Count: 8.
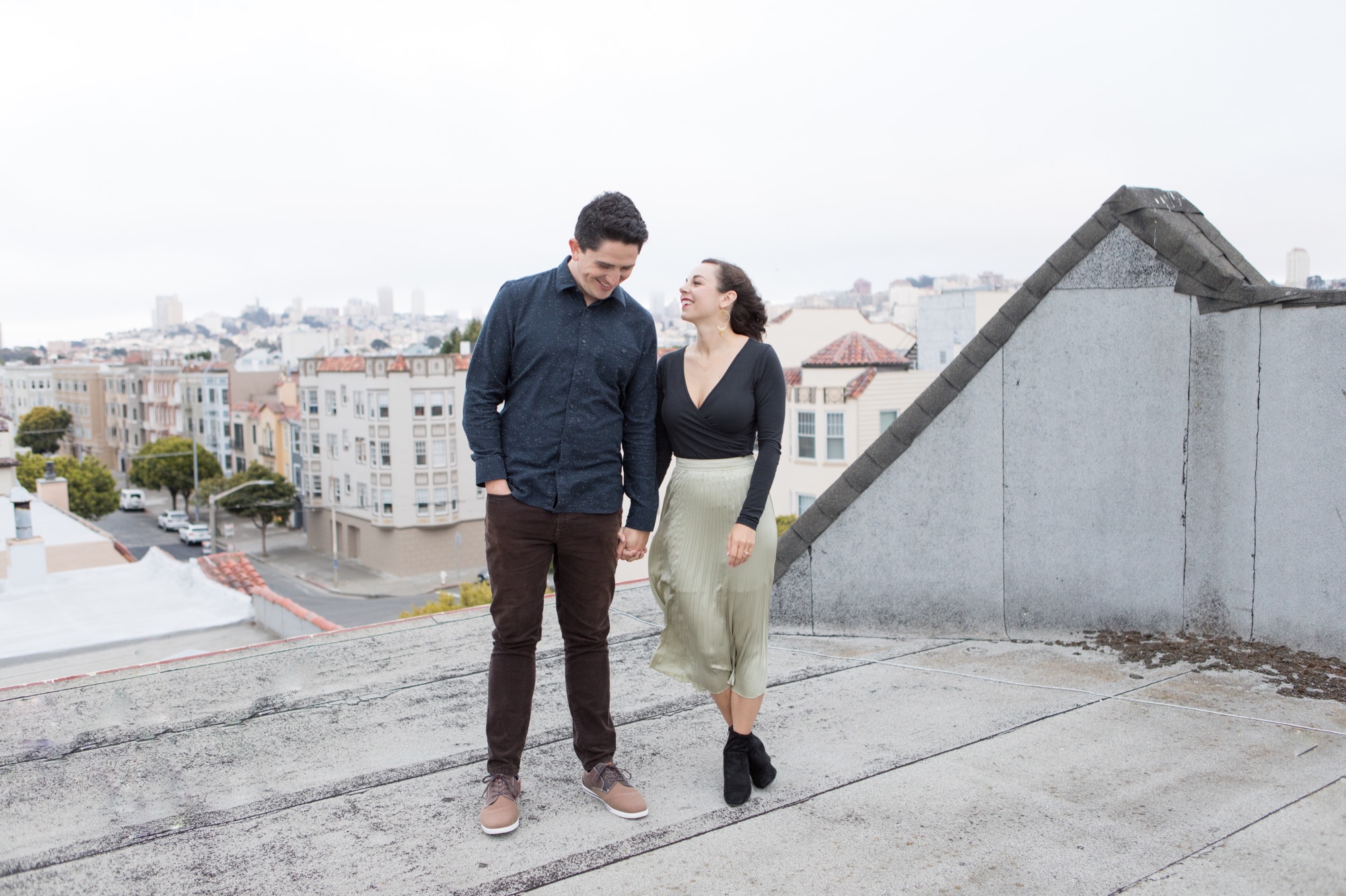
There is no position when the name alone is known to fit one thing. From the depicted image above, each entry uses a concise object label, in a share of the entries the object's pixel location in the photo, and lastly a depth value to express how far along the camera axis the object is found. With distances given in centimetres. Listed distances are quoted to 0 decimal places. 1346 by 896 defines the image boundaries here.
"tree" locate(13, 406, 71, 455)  7128
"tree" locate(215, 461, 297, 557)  4762
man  301
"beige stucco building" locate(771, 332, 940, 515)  2891
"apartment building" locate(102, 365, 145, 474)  7350
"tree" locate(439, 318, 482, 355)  5121
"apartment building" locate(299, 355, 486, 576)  4103
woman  317
